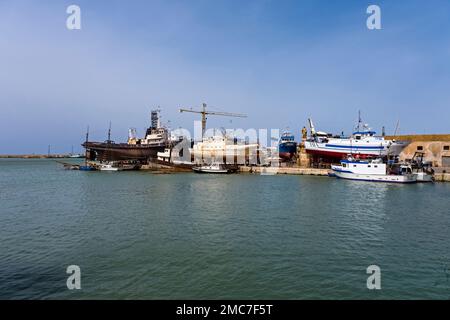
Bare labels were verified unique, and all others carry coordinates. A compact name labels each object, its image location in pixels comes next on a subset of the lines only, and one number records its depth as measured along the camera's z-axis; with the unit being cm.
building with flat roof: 5659
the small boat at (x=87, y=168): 7531
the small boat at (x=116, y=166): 7444
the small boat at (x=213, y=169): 6706
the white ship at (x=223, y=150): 7738
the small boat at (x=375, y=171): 4641
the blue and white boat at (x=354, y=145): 5803
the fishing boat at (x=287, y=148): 8525
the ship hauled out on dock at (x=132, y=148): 8562
